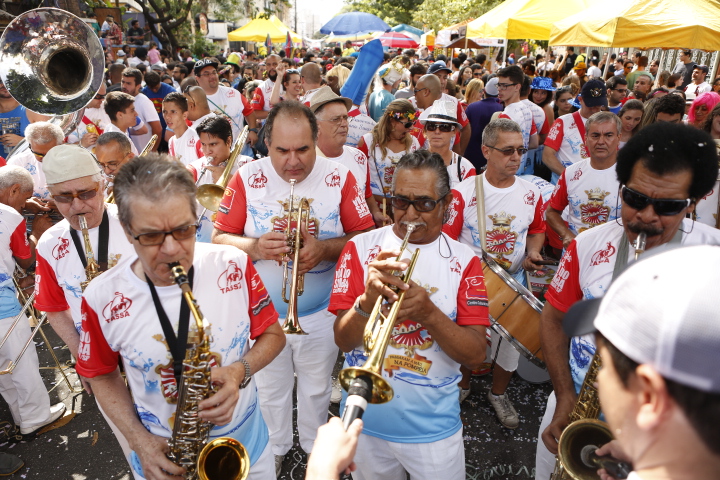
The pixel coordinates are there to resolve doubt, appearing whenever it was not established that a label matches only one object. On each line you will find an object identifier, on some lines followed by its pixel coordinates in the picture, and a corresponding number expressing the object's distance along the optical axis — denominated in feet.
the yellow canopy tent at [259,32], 78.02
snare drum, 10.40
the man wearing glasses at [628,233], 7.32
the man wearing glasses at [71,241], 9.53
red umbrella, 83.15
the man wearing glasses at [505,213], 13.29
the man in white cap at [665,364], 3.03
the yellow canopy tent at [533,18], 34.09
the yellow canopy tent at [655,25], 20.36
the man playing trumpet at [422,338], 7.93
